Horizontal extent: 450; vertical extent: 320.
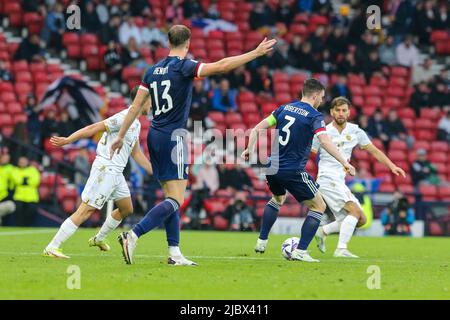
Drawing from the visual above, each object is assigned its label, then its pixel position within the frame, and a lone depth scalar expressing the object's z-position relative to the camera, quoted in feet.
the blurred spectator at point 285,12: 96.32
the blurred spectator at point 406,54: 96.37
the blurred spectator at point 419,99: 92.27
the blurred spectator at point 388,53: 96.48
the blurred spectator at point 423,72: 95.50
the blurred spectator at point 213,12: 94.89
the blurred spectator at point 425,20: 97.81
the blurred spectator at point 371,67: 93.71
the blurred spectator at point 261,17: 94.58
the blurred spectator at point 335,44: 93.15
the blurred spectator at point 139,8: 92.07
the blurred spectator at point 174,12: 91.98
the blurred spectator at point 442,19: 98.63
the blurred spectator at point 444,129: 89.97
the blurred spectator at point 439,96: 92.32
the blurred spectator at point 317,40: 92.38
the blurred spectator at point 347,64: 92.58
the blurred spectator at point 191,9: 93.40
